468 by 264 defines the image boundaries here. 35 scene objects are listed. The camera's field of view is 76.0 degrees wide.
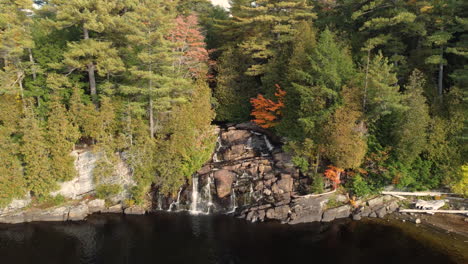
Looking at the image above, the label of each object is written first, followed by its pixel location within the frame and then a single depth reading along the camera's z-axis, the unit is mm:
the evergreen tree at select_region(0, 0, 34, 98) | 29172
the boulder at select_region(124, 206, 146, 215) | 29781
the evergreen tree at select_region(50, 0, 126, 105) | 29334
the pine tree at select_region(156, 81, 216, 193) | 30531
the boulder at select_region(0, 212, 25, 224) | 27781
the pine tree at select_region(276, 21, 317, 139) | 30922
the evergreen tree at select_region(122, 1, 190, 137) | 29359
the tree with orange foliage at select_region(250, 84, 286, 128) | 32647
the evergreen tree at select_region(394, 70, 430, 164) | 27531
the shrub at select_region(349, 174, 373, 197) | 29328
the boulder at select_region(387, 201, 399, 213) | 28688
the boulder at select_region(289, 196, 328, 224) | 27867
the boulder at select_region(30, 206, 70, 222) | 28172
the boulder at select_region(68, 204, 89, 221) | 28562
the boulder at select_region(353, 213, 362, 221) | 27984
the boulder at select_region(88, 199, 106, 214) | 29812
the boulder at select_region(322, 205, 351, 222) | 28062
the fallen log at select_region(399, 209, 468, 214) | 27406
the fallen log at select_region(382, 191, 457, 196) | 29062
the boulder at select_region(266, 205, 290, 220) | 28141
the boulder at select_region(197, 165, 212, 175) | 32188
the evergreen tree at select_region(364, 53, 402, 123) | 26906
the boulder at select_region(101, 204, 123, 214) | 29969
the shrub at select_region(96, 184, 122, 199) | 29959
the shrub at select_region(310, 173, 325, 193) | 29002
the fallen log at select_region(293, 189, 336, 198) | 29047
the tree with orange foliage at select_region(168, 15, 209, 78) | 37000
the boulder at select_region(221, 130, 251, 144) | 36094
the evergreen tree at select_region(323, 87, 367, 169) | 27141
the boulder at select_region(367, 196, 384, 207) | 28969
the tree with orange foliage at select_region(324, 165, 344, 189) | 28844
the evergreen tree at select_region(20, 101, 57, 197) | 27766
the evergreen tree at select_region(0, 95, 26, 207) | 27391
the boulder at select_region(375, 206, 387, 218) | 28094
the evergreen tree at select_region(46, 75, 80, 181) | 28891
